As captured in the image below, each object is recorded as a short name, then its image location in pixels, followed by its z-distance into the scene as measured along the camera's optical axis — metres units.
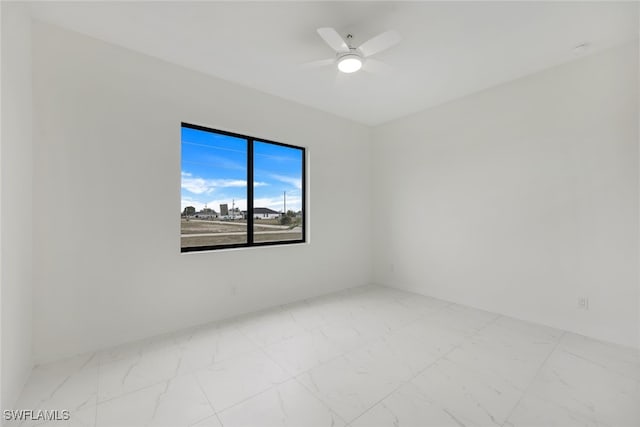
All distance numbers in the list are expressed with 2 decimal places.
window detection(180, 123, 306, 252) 2.99
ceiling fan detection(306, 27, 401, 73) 1.92
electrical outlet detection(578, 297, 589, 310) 2.59
